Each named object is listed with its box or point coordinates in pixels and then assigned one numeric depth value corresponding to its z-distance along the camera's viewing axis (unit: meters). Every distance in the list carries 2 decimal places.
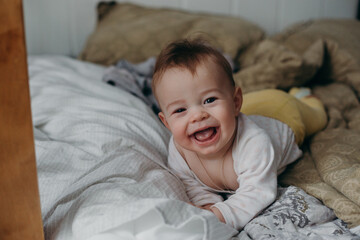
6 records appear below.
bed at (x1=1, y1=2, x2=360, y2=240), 0.69
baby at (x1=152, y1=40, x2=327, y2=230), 0.86
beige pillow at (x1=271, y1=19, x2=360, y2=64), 1.81
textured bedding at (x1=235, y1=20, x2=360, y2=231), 0.91
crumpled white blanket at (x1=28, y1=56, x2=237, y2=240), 0.66
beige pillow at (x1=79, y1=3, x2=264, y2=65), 1.86
